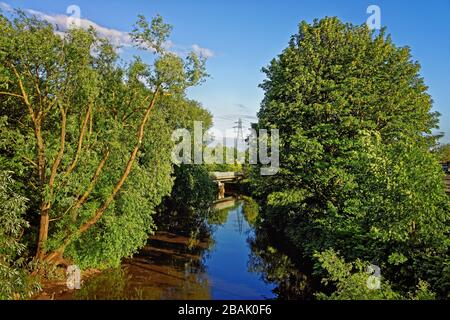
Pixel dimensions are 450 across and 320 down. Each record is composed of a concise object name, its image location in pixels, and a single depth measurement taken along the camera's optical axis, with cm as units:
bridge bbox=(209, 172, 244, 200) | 5408
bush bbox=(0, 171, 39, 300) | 1047
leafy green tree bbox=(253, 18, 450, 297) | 1205
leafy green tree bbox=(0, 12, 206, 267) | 1405
